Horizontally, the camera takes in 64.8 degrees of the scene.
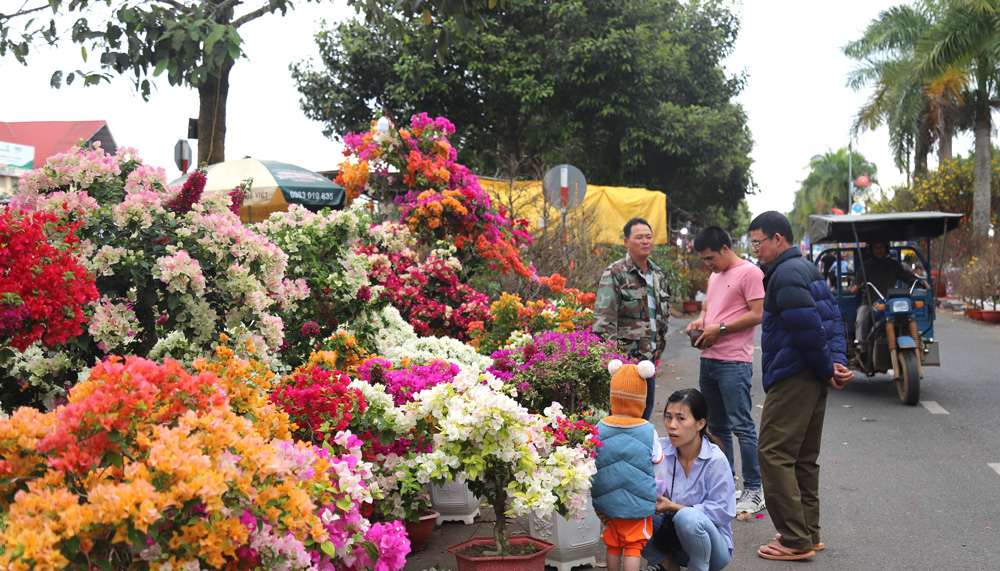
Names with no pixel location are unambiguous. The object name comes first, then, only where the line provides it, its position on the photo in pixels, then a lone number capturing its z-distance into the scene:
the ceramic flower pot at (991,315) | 20.05
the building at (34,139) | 49.91
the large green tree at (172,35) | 5.10
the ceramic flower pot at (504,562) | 3.76
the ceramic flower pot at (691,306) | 25.65
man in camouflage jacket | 5.66
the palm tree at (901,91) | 28.73
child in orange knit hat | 3.80
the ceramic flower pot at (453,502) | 5.18
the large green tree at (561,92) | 21.36
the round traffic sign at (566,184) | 10.90
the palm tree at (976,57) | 22.12
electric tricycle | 9.46
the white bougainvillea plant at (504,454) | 3.57
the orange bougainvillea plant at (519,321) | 7.17
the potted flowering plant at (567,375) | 5.18
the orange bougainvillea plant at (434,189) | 8.52
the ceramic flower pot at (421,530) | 4.62
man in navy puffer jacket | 4.58
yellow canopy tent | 16.48
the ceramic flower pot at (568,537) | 4.34
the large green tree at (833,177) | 76.06
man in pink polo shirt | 5.36
